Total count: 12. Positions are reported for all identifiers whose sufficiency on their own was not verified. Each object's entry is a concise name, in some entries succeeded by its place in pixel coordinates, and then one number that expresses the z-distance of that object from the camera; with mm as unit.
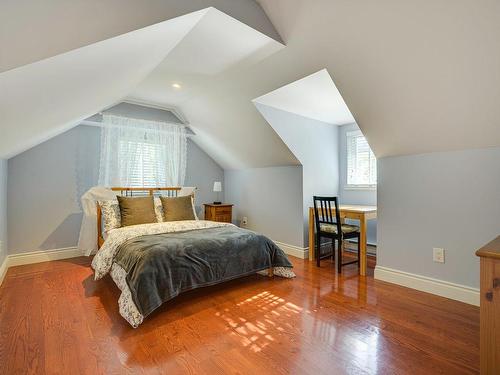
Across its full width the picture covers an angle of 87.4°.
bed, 2053
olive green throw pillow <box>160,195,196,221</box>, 3553
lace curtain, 3863
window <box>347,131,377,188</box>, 4012
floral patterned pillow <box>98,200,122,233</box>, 3201
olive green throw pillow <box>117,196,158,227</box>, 3234
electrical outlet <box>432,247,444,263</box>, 2518
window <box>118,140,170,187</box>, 4004
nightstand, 4719
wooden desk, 3150
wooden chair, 3256
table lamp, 4949
